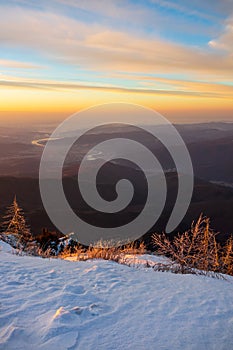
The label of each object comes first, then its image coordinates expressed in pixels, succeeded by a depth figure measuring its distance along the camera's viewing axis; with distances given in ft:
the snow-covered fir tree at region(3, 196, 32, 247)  37.83
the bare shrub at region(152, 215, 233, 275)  16.43
